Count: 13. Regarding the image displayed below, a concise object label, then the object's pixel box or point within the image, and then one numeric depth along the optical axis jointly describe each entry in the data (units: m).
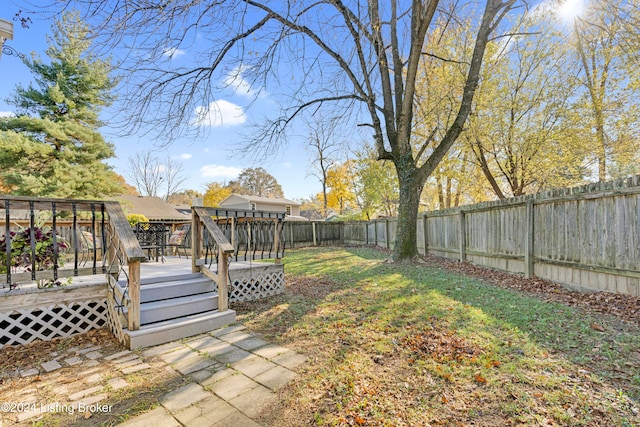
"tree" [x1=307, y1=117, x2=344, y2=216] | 22.62
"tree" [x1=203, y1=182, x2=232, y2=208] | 33.41
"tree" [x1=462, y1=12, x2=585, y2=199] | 9.93
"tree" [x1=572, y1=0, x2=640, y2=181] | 9.19
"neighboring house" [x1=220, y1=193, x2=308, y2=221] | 27.95
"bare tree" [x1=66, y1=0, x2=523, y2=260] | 5.82
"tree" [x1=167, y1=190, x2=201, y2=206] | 38.87
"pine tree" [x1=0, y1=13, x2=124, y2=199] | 11.68
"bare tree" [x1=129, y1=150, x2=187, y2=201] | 28.97
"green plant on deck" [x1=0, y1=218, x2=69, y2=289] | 3.30
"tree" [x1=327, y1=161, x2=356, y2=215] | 22.12
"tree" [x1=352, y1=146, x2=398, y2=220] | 16.12
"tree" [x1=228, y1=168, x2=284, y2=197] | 42.16
